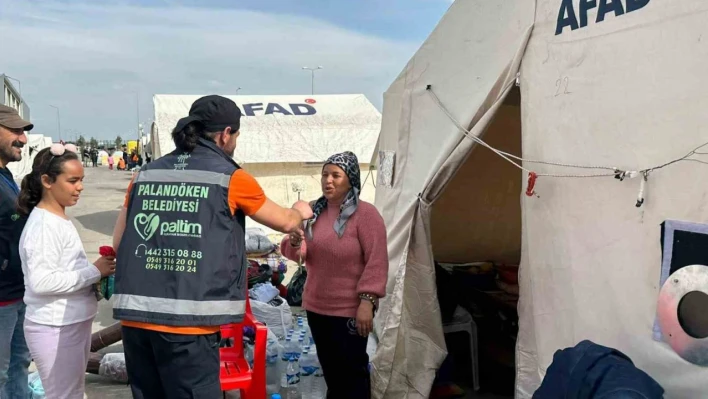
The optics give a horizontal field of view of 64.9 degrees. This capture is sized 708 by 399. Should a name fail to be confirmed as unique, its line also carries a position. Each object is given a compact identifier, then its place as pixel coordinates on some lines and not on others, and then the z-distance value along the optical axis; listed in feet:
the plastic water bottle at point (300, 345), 14.45
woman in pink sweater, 10.81
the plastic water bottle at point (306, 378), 13.45
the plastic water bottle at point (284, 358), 14.14
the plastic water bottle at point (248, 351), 13.82
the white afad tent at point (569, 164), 6.89
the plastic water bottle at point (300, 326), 16.12
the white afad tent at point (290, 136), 36.86
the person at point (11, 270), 10.15
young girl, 9.00
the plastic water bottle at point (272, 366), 14.43
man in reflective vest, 7.22
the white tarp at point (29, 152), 79.41
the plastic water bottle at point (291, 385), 13.56
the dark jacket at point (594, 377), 6.15
